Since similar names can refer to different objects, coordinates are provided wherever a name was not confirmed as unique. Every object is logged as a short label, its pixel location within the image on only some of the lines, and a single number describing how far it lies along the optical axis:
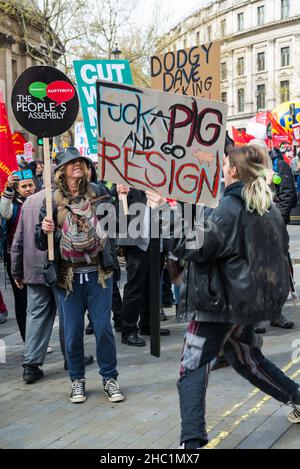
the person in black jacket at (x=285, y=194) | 6.68
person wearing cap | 4.57
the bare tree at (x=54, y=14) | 25.11
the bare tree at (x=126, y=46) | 26.44
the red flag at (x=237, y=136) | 16.50
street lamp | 13.71
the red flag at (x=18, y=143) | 11.20
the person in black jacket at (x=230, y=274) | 3.35
